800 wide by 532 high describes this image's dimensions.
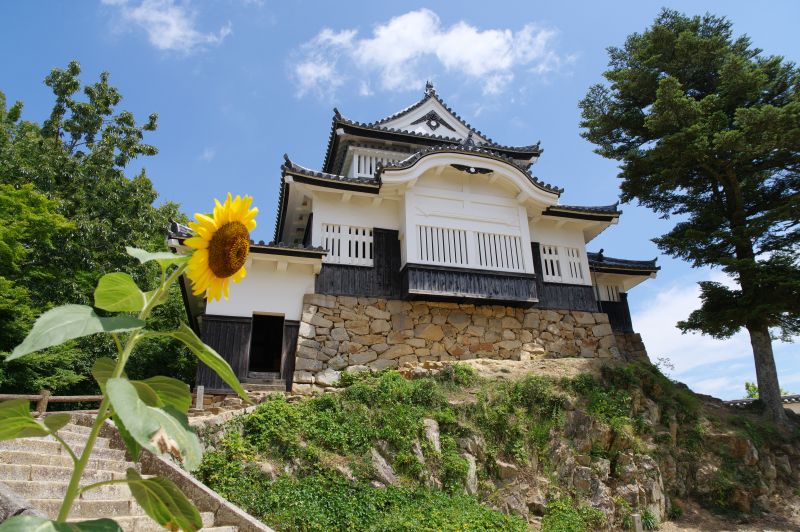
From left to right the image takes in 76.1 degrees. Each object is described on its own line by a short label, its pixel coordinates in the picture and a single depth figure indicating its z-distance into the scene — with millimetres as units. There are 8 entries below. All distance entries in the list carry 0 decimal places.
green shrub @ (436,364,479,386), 11750
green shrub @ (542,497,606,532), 8852
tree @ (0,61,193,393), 14836
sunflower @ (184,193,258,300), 1818
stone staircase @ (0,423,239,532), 5521
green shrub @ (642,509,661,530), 9930
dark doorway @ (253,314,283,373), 15656
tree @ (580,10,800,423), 13719
